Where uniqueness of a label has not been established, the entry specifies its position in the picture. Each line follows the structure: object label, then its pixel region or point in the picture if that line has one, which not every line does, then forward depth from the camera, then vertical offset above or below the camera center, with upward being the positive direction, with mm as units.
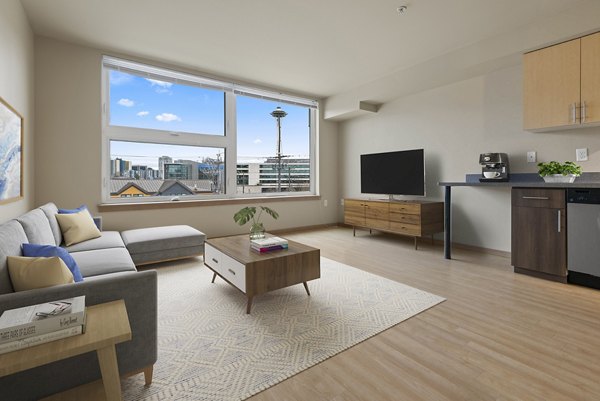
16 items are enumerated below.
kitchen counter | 2564 +139
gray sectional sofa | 1104 -548
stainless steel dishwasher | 2451 -329
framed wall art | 2236 +372
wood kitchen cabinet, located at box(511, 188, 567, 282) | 2652 -336
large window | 3975 +962
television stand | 3959 -267
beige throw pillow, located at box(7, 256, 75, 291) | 1208 -311
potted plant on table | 2496 -188
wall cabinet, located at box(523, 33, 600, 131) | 2670 +1087
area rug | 1429 -854
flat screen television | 4254 +395
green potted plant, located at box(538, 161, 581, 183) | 2801 +252
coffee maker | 3387 +369
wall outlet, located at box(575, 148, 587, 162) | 2975 +439
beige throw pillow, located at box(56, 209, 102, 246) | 2687 -280
